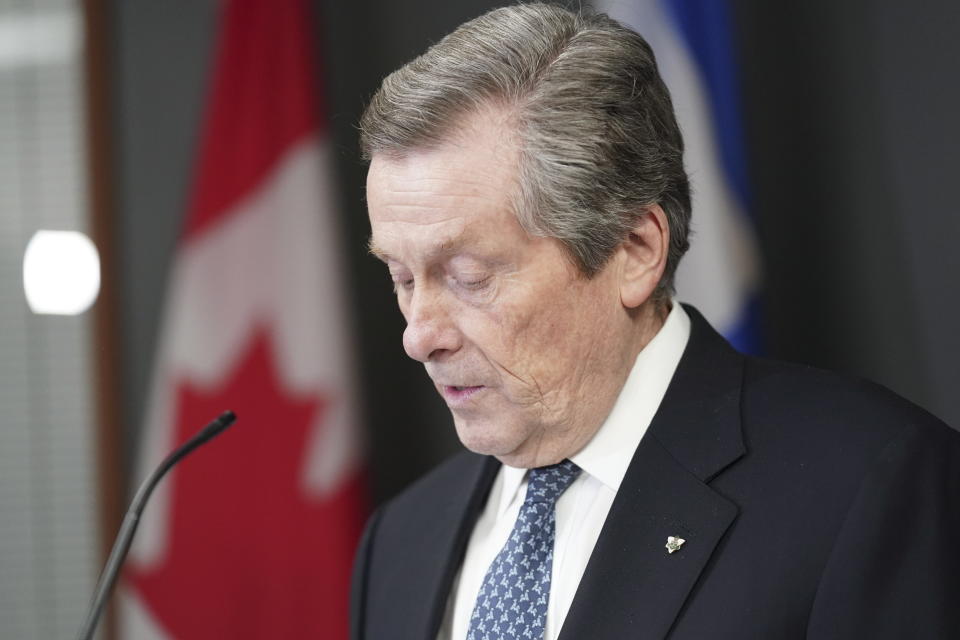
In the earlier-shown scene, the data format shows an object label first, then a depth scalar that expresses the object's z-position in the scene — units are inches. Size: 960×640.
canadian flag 181.2
